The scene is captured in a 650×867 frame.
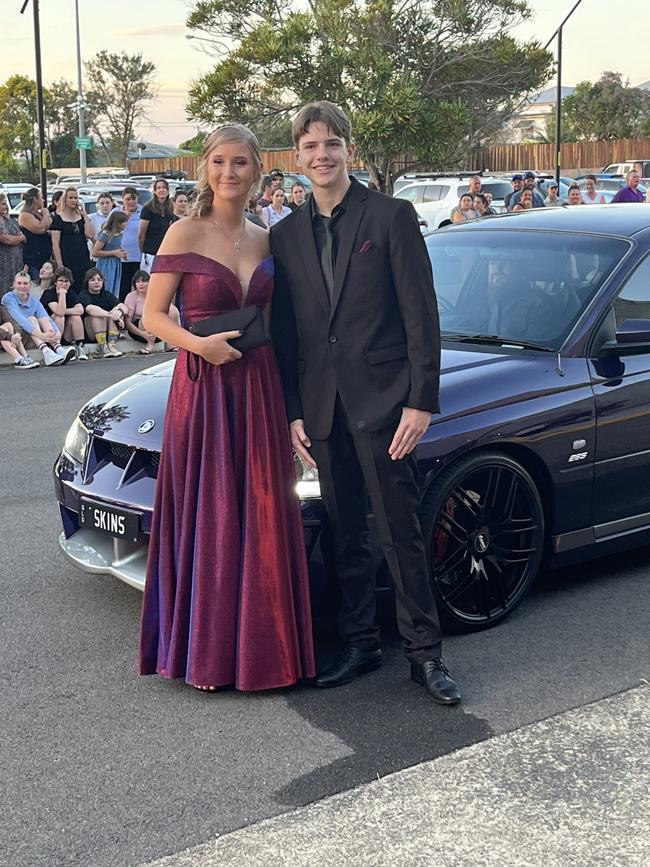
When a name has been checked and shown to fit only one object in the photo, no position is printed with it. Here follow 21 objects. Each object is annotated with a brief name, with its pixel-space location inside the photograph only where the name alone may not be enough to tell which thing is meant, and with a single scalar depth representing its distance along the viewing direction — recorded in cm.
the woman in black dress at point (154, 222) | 1323
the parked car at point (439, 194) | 2606
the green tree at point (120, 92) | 7112
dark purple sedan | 440
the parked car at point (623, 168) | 4388
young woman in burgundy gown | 398
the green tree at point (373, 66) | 2967
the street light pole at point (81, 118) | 4867
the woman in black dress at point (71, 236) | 1347
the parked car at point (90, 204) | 2628
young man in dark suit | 385
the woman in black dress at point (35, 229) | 1333
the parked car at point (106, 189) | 2809
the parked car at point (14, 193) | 3017
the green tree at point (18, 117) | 6725
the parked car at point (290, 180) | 3103
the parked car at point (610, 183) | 3232
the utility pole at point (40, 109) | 2506
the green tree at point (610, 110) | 6688
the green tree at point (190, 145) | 7606
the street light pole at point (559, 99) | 3655
